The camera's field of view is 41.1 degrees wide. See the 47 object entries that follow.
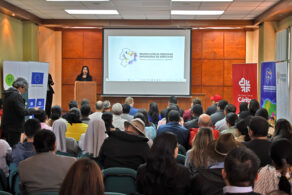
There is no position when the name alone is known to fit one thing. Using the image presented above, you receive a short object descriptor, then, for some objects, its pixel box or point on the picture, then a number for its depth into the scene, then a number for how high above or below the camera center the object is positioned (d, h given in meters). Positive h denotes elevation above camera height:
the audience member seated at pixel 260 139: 3.76 -0.51
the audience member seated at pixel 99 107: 7.09 -0.37
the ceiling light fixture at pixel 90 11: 10.68 +2.10
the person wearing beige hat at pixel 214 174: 2.72 -0.62
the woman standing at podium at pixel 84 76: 12.05 +0.34
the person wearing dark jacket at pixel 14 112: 5.89 -0.39
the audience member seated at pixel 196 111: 6.86 -0.41
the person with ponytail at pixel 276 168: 2.56 -0.54
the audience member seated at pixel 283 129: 4.24 -0.45
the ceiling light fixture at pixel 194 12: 10.63 +2.09
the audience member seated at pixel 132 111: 8.09 -0.50
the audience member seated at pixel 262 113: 5.84 -0.37
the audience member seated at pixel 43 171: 2.83 -0.62
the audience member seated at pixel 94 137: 4.84 -0.63
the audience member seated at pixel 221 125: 6.09 -0.60
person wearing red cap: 8.02 -0.44
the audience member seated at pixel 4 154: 4.06 -0.70
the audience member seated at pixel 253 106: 6.93 -0.32
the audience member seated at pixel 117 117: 6.25 -0.49
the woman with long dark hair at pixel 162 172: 2.54 -0.56
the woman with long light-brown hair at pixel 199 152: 3.34 -0.56
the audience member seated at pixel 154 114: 7.87 -0.54
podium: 11.34 -0.12
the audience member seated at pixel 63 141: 4.83 -0.67
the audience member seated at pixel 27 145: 3.79 -0.58
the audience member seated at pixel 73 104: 7.64 -0.34
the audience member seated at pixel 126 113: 6.97 -0.48
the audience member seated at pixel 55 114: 5.58 -0.39
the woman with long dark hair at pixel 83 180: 1.97 -0.48
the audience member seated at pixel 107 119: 5.21 -0.43
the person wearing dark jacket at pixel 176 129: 5.53 -0.59
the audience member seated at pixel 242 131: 4.66 -0.52
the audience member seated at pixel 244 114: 6.43 -0.43
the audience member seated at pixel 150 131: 5.75 -0.65
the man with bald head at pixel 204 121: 5.40 -0.46
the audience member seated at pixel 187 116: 7.94 -0.58
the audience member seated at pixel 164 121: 6.60 -0.57
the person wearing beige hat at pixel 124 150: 3.81 -0.61
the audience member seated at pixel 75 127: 5.46 -0.56
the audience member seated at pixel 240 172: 2.00 -0.43
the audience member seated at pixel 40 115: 5.07 -0.37
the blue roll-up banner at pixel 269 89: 8.66 -0.02
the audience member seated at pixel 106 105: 7.39 -0.35
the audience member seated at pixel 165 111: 7.57 -0.47
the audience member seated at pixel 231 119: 5.44 -0.44
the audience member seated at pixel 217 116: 6.94 -0.51
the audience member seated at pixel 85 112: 6.19 -0.40
